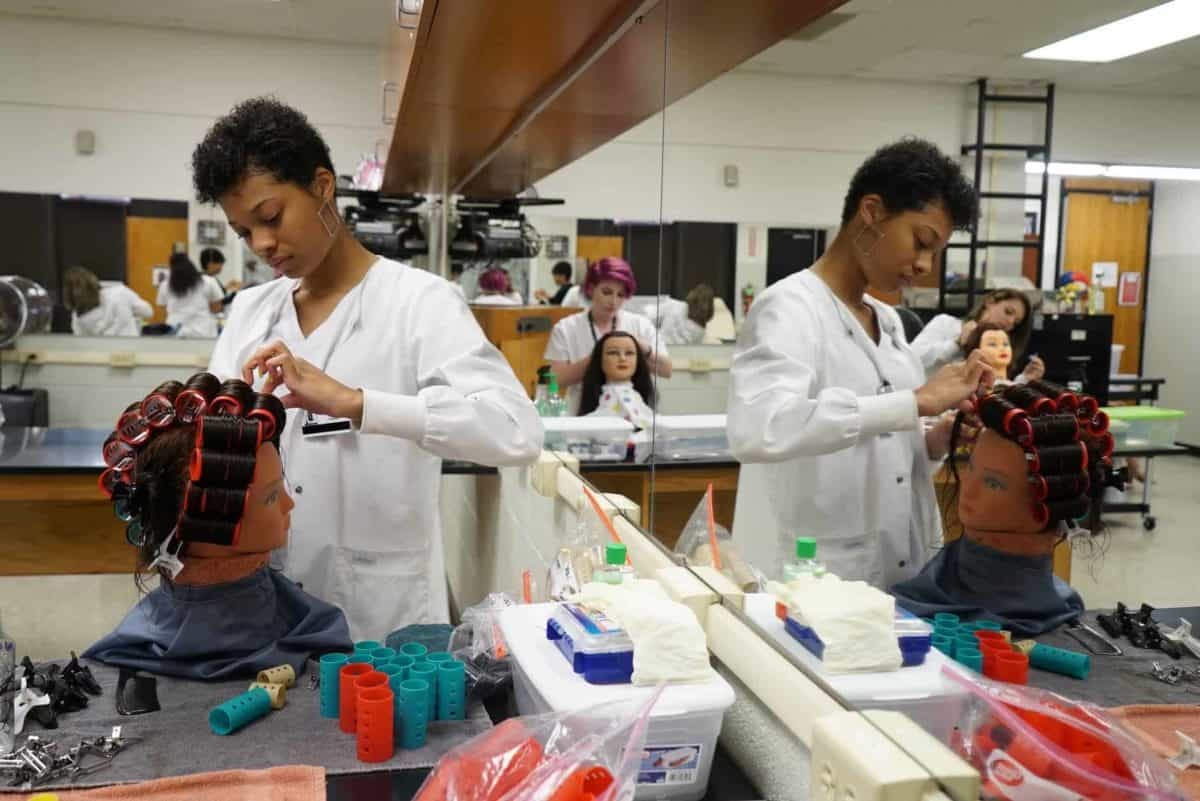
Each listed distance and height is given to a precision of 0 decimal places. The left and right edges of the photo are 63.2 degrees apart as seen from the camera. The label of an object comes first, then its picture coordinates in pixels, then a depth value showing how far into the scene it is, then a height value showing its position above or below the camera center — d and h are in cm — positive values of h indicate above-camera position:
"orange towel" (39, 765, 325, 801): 116 -60
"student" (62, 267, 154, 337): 690 -14
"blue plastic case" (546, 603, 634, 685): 118 -43
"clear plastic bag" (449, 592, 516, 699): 146 -56
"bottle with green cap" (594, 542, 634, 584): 152 -42
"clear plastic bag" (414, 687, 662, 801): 96 -48
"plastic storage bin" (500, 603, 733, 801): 111 -48
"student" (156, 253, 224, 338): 692 -8
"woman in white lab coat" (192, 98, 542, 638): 194 -17
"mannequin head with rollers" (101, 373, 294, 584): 151 -30
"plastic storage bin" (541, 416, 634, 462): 307 -46
